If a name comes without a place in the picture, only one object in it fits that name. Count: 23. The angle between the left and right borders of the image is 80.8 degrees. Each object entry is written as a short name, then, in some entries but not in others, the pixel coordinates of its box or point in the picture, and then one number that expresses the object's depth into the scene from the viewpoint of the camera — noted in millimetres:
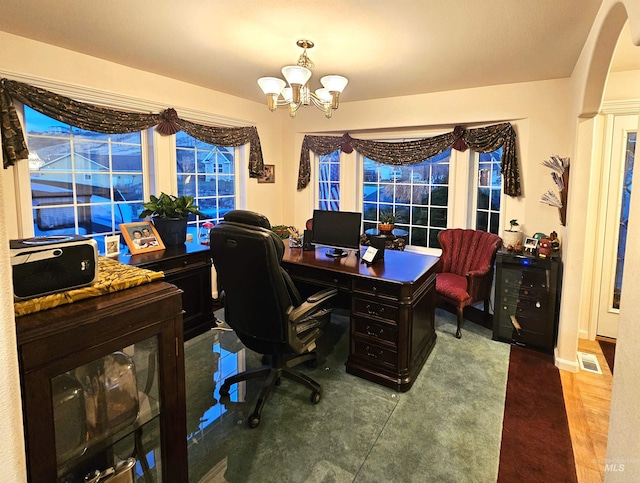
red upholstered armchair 3652
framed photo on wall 5039
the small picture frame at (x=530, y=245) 3449
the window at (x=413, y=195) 4480
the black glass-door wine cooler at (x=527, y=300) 3300
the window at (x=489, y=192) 4062
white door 3367
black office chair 2193
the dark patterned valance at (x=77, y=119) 2654
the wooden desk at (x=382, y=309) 2658
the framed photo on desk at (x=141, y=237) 3229
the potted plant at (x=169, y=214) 3473
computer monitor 3180
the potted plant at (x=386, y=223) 4461
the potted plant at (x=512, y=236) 3633
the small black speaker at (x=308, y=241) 3440
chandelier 2570
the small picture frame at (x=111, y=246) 3008
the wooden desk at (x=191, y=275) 3203
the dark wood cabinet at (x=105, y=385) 870
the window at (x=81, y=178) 3027
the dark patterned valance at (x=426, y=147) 3752
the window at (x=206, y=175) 4159
